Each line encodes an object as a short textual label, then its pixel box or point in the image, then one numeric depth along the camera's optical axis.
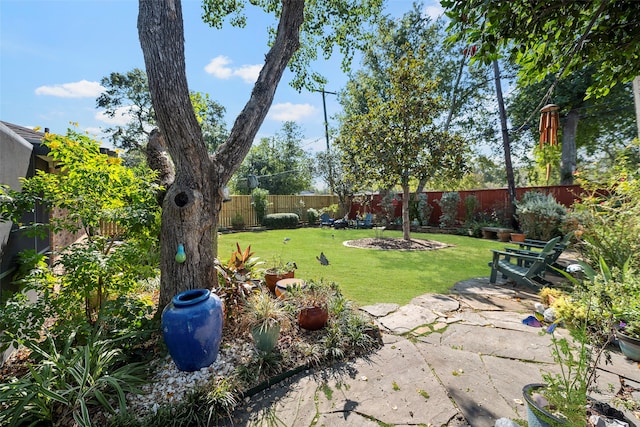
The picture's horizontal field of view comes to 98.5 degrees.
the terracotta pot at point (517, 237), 8.81
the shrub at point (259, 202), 14.16
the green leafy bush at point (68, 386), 1.71
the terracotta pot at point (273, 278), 4.06
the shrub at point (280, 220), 13.97
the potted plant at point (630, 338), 2.40
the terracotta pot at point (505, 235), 9.66
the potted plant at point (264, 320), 2.52
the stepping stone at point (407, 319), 3.20
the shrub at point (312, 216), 15.71
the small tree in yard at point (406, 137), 8.36
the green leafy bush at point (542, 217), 8.16
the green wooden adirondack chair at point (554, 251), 4.32
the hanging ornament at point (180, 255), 2.66
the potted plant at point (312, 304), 2.93
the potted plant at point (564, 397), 1.37
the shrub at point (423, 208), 13.20
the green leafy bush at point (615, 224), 3.59
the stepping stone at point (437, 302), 3.73
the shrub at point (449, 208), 12.12
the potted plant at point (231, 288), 2.99
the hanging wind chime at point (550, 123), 4.25
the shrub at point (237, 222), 13.48
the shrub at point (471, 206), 11.68
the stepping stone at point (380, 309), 3.55
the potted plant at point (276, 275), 4.07
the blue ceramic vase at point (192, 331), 2.17
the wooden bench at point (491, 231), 9.81
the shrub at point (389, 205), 14.02
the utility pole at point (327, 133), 15.91
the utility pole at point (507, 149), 10.45
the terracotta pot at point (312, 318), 2.92
